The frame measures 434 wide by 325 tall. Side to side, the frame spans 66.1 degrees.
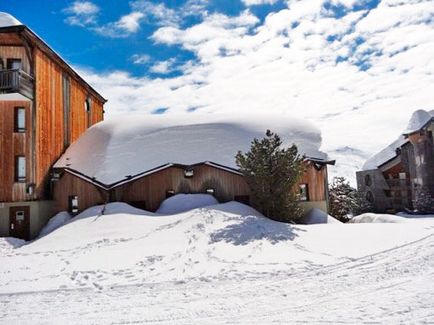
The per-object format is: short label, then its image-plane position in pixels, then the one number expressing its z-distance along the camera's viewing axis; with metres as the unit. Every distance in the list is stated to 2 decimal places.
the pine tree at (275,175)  19.00
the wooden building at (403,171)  34.19
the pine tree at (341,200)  28.85
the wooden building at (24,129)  19.98
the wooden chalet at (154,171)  22.64
